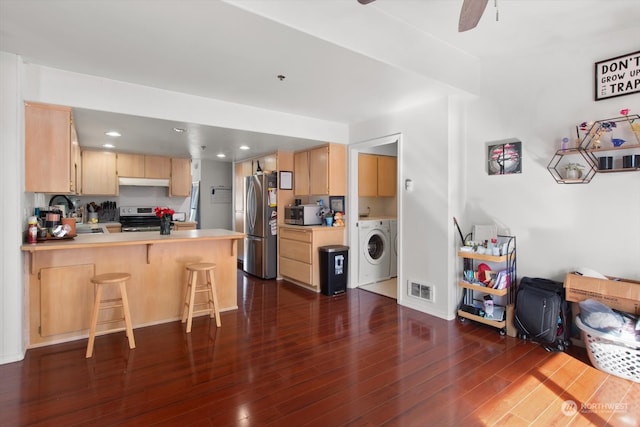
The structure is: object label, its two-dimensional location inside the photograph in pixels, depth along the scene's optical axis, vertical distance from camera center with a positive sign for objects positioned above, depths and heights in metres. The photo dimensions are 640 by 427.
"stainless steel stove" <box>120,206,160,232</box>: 5.60 -0.13
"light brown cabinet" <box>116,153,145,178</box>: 5.38 +0.80
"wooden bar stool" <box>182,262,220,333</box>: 3.09 -0.82
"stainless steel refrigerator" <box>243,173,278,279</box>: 5.11 -0.21
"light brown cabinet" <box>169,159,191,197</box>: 5.90 +0.63
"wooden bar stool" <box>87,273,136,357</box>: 2.56 -0.76
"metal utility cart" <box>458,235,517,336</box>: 3.00 -0.73
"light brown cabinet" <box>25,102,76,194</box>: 2.68 +0.55
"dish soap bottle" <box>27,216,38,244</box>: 2.67 -0.16
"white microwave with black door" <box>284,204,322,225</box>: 4.74 -0.06
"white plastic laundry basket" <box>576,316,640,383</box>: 2.19 -1.02
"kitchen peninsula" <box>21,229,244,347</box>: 2.74 -0.59
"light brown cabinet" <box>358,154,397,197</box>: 4.84 +0.55
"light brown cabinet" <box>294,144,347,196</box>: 4.57 +0.60
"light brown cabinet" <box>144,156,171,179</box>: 5.62 +0.80
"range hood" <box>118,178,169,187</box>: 5.40 +0.52
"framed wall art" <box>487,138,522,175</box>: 3.12 +0.53
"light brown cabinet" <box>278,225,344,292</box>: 4.52 -0.57
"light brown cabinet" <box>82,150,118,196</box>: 5.12 +0.63
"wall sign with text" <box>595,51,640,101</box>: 2.47 +1.06
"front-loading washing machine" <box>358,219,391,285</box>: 4.74 -0.62
